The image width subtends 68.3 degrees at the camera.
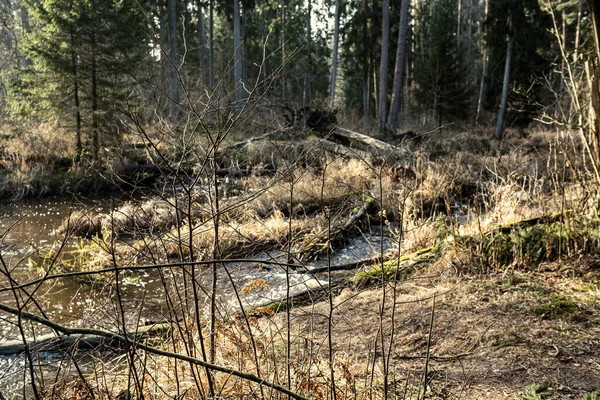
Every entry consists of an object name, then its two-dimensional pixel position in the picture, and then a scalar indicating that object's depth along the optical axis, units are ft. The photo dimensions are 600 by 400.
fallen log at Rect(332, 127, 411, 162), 36.24
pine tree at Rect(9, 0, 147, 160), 40.57
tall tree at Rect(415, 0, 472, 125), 76.95
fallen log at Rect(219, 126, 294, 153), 44.81
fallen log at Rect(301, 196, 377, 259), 21.78
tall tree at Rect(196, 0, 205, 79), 82.48
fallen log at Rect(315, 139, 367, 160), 40.01
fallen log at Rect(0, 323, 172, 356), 12.74
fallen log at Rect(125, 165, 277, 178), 40.19
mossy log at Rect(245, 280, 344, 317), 14.92
